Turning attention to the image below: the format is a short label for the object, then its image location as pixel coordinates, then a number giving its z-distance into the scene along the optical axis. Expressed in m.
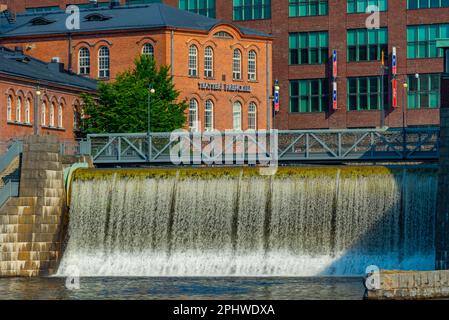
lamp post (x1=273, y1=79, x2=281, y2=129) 126.88
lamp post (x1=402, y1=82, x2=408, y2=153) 117.12
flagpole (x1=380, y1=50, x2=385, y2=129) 122.92
